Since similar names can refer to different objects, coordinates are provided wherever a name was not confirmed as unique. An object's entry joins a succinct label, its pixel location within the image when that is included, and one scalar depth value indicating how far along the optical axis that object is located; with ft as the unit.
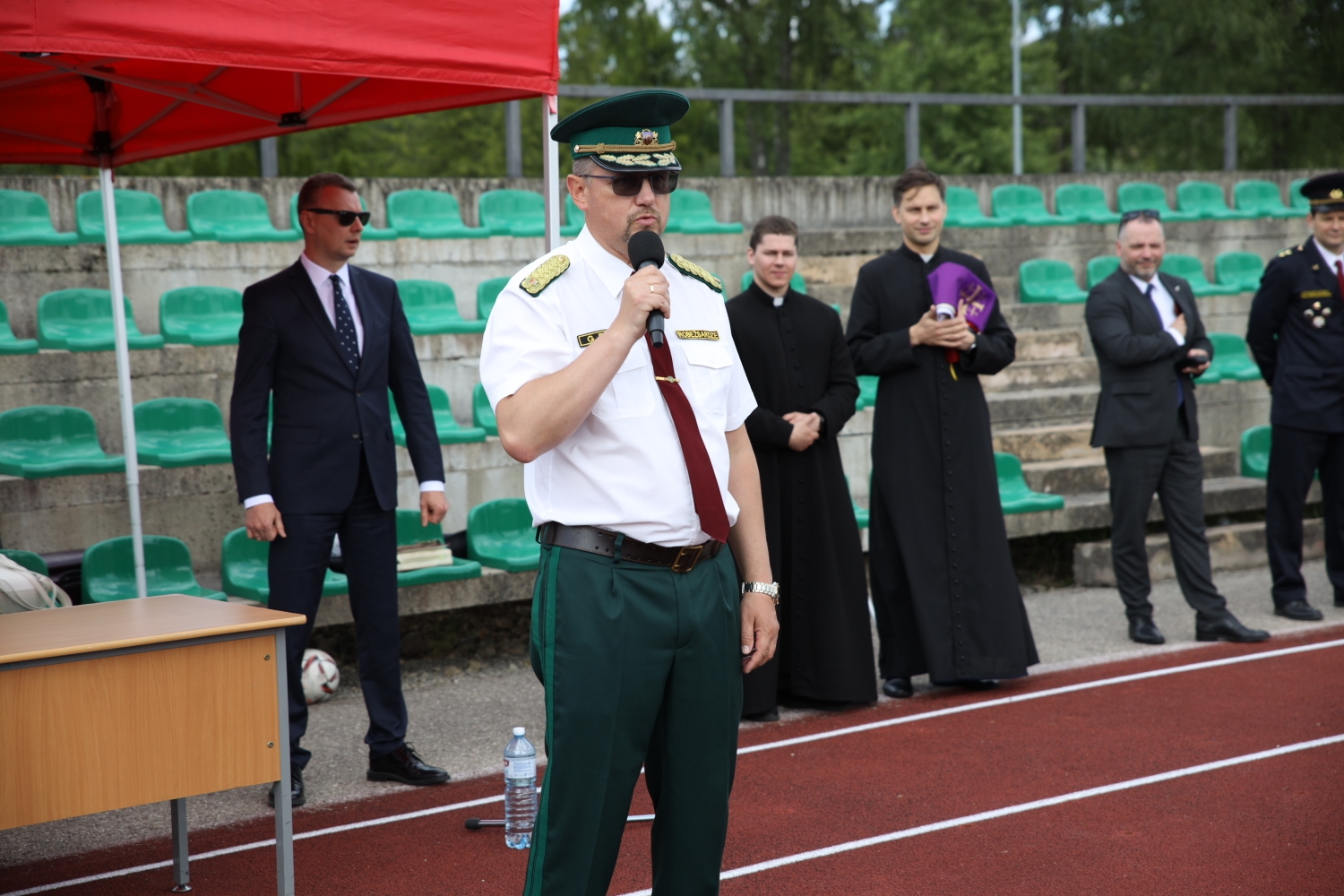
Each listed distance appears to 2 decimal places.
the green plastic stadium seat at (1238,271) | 40.73
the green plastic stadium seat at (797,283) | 31.85
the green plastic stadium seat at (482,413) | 25.99
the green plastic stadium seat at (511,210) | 33.04
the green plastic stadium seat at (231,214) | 28.55
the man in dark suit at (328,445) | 15.47
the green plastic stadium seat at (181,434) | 22.29
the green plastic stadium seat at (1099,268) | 38.17
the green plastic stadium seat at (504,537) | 22.16
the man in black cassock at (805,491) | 18.90
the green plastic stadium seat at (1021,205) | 41.16
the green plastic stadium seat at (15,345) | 23.29
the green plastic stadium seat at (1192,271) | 39.06
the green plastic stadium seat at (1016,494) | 27.09
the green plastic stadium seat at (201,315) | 24.99
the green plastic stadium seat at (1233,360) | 34.86
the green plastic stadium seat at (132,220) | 26.66
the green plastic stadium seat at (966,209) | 40.09
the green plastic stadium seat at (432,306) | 27.53
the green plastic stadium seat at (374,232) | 29.22
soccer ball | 19.67
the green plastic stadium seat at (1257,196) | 46.34
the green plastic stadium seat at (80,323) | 23.88
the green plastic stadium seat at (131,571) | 19.42
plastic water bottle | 13.88
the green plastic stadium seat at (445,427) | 24.85
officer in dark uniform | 23.76
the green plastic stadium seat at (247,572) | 20.27
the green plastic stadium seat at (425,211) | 31.50
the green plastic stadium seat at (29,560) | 17.47
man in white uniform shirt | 8.46
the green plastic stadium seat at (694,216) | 34.19
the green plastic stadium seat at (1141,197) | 44.62
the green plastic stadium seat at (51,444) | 21.42
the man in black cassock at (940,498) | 19.49
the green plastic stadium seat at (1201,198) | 45.09
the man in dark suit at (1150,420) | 22.07
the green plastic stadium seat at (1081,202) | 43.19
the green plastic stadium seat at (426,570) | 20.94
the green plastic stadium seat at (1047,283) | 37.65
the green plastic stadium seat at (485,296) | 28.68
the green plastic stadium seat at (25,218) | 26.09
